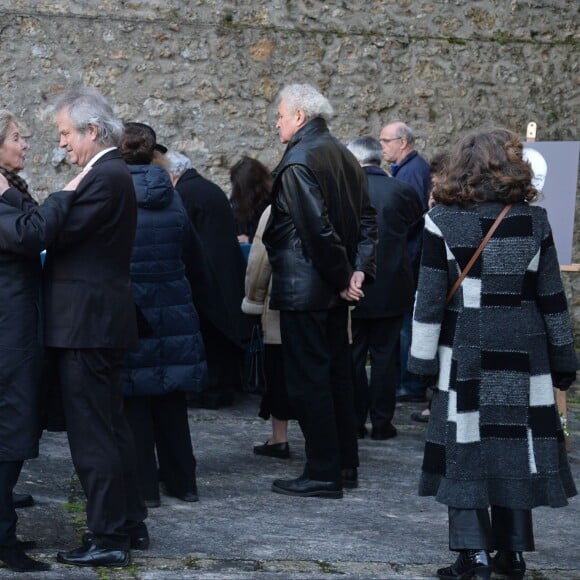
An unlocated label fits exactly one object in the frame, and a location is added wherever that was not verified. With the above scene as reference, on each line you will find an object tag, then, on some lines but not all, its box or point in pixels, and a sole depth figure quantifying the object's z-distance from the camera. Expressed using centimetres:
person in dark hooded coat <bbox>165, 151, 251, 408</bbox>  1458
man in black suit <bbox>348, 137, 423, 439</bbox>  1399
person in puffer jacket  1033
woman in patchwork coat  847
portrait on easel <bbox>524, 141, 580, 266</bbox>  1444
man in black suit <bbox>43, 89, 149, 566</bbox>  852
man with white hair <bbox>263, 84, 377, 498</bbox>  1073
